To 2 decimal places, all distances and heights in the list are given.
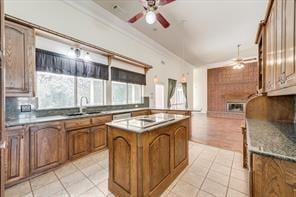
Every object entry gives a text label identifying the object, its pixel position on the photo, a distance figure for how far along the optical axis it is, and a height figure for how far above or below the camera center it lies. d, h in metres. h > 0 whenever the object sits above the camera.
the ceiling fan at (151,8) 2.28 +1.52
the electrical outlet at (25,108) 2.67 -0.21
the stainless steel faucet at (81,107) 3.65 -0.25
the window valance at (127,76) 4.59 +0.73
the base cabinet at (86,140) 2.89 -0.95
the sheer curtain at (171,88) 7.56 +0.49
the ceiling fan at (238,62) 6.29 +1.56
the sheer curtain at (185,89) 9.52 +0.55
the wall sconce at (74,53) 3.42 +1.07
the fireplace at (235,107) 8.80 -0.59
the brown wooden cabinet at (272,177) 0.96 -0.58
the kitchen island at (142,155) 1.71 -0.77
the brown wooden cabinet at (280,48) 1.07 +0.48
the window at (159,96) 6.84 +0.06
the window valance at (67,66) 2.93 +0.75
